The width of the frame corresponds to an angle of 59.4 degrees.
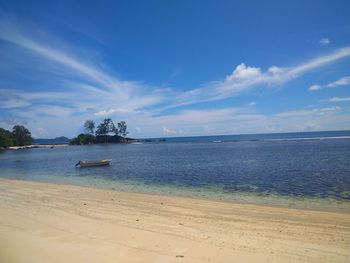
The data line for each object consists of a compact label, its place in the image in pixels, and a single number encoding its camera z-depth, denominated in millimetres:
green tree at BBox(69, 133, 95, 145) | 187125
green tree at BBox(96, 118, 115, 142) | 189375
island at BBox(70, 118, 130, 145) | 187875
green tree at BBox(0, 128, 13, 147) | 137650
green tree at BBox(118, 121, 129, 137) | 193125
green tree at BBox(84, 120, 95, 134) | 191625
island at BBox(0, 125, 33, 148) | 155675
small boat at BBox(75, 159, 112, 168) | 48544
